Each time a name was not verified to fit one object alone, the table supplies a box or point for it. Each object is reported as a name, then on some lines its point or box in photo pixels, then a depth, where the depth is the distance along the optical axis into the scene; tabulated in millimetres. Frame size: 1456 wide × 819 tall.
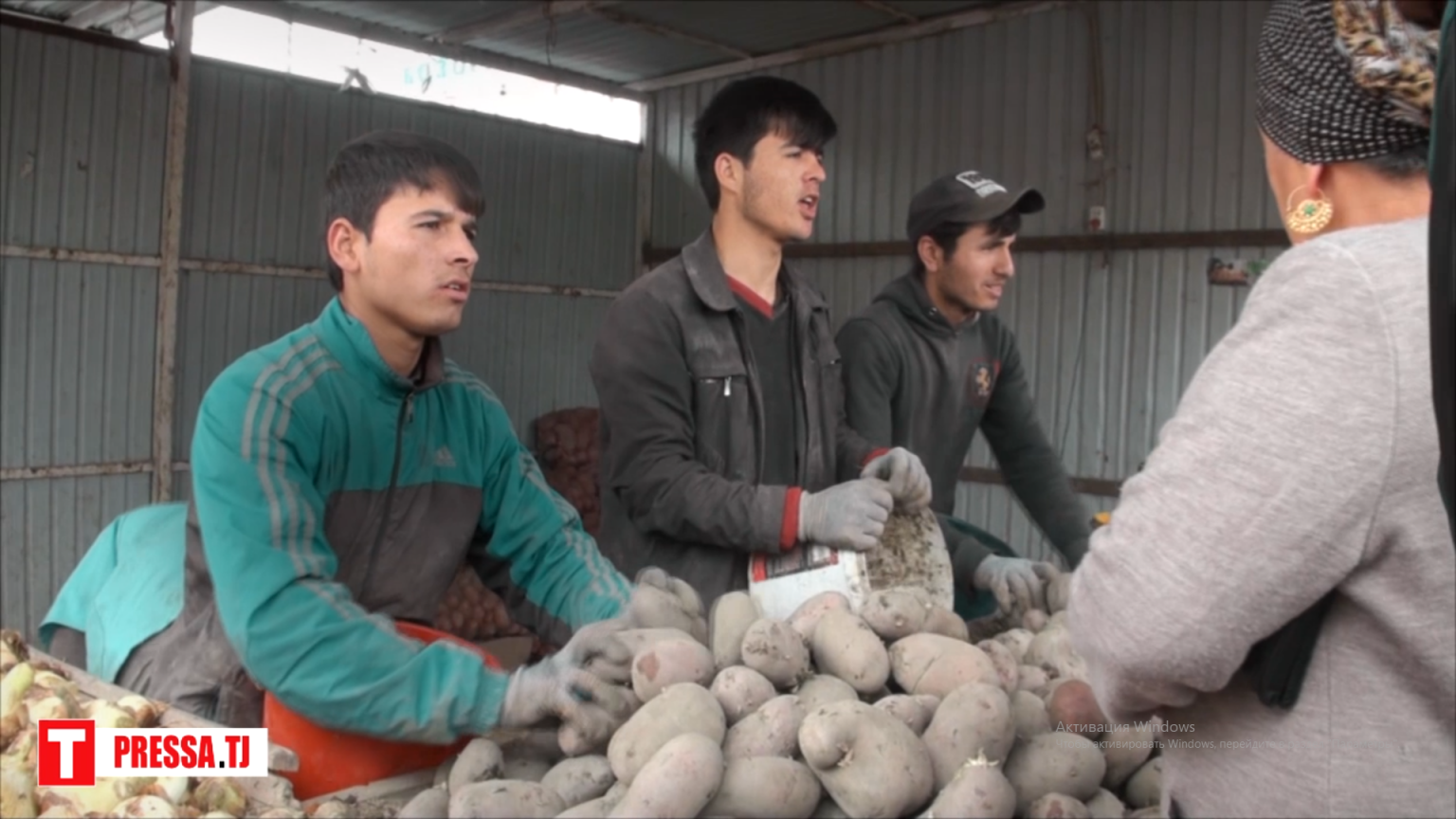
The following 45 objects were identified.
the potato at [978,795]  1504
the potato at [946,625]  2129
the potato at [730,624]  2002
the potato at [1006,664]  1938
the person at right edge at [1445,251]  910
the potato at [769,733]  1724
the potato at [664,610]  2078
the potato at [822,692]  1824
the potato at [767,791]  1622
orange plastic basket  1894
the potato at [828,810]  1685
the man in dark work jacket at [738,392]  2613
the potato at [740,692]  1822
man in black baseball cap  3404
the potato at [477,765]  1731
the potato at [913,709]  1773
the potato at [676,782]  1540
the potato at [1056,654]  2113
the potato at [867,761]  1578
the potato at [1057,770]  1649
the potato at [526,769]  1820
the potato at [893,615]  2068
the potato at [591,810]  1598
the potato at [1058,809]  1548
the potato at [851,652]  1919
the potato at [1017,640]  2275
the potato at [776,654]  1884
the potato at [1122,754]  1746
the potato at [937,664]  1876
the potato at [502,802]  1599
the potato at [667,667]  1840
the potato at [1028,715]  1797
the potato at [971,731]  1652
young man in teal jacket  1831
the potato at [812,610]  2076
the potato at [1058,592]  2703
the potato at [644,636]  1904
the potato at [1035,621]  2588
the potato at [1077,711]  1774
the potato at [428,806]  1666
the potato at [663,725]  1673
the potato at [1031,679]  2006
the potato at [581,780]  1718
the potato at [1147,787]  1751
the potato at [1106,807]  1631
